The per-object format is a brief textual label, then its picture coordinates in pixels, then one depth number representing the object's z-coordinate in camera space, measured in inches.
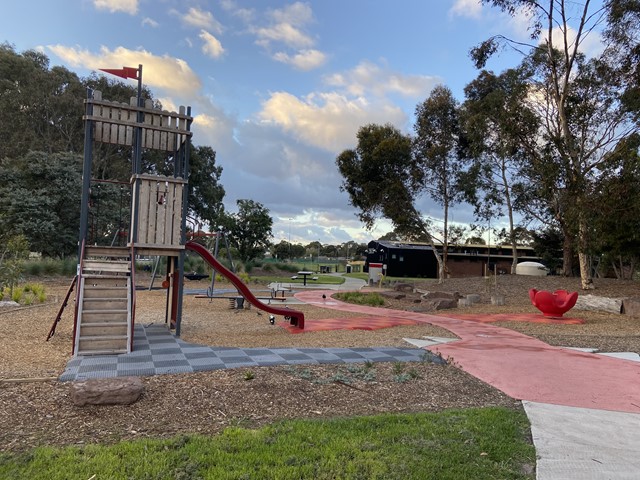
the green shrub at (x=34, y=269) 764.0
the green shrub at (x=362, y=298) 596.4
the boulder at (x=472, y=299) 598.2
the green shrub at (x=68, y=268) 817.5
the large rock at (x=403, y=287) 812.3
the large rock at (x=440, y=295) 642.3
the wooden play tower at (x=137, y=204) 261.0
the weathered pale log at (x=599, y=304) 500.4
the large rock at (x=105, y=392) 152.3
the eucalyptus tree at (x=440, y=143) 921.5
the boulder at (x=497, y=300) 589.8
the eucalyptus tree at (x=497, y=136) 691.4
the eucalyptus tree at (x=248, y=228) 1385.3
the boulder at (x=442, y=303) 555.1
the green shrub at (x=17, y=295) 445.4
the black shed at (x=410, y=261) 1804.9
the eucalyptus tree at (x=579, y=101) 610.5
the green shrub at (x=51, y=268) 793.6
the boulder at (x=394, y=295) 669.3
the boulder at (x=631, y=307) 469.8
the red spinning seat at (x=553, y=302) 458.9
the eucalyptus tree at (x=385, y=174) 920.3
